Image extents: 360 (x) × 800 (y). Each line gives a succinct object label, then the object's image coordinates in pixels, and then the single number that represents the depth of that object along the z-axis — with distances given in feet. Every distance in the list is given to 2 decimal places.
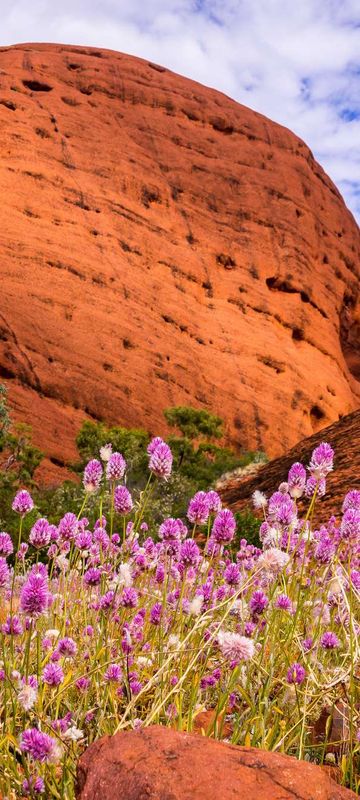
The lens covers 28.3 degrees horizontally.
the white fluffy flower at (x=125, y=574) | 7.79
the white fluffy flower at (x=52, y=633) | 8.57
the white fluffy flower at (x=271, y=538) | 9.10
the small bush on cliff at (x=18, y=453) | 83.41
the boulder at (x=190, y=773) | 4.85
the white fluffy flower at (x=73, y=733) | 6.66
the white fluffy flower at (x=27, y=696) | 6.43
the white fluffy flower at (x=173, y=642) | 8.35
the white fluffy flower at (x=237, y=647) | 6.49
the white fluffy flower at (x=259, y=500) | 10.54
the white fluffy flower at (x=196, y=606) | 7.16
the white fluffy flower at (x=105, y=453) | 9.20
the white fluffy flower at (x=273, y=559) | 7.73
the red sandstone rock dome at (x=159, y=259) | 121.80
